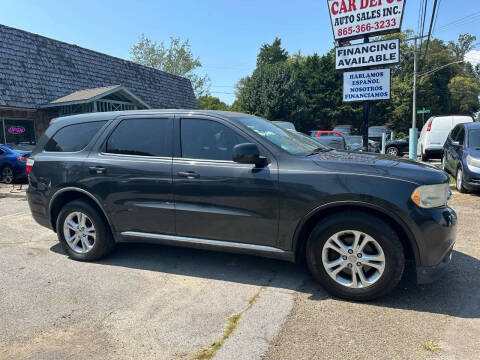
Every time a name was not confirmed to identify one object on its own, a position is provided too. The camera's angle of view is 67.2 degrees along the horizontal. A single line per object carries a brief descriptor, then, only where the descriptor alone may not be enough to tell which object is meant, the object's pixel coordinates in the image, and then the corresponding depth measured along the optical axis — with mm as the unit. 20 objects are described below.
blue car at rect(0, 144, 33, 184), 10883
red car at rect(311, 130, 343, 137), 21277
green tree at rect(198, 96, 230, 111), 63797
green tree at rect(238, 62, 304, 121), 33969
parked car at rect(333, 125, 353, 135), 26748
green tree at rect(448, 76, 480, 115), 49062
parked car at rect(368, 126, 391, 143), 24542
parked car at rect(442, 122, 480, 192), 7418
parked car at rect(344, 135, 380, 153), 17806
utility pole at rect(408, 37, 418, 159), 11172
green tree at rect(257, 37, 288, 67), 57312
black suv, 3098
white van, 13742
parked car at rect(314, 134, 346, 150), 11022
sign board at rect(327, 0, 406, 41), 8219
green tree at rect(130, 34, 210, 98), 42469
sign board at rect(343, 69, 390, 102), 8789
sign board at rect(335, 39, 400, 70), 8445
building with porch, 14398
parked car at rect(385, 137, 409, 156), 19438
